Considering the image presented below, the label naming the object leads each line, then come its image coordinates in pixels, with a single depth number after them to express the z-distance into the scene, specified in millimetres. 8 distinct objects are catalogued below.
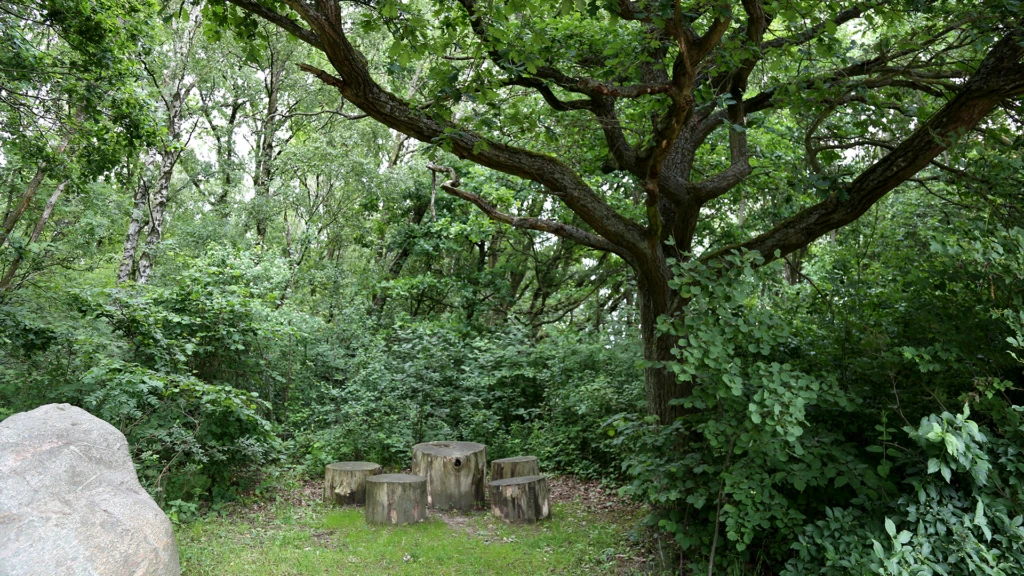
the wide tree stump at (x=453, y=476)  7805
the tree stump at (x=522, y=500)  7230
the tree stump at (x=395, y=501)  7102
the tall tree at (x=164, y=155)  11805
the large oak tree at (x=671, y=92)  4688
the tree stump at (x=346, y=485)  7879
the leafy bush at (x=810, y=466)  3928
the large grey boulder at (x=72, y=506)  4008
